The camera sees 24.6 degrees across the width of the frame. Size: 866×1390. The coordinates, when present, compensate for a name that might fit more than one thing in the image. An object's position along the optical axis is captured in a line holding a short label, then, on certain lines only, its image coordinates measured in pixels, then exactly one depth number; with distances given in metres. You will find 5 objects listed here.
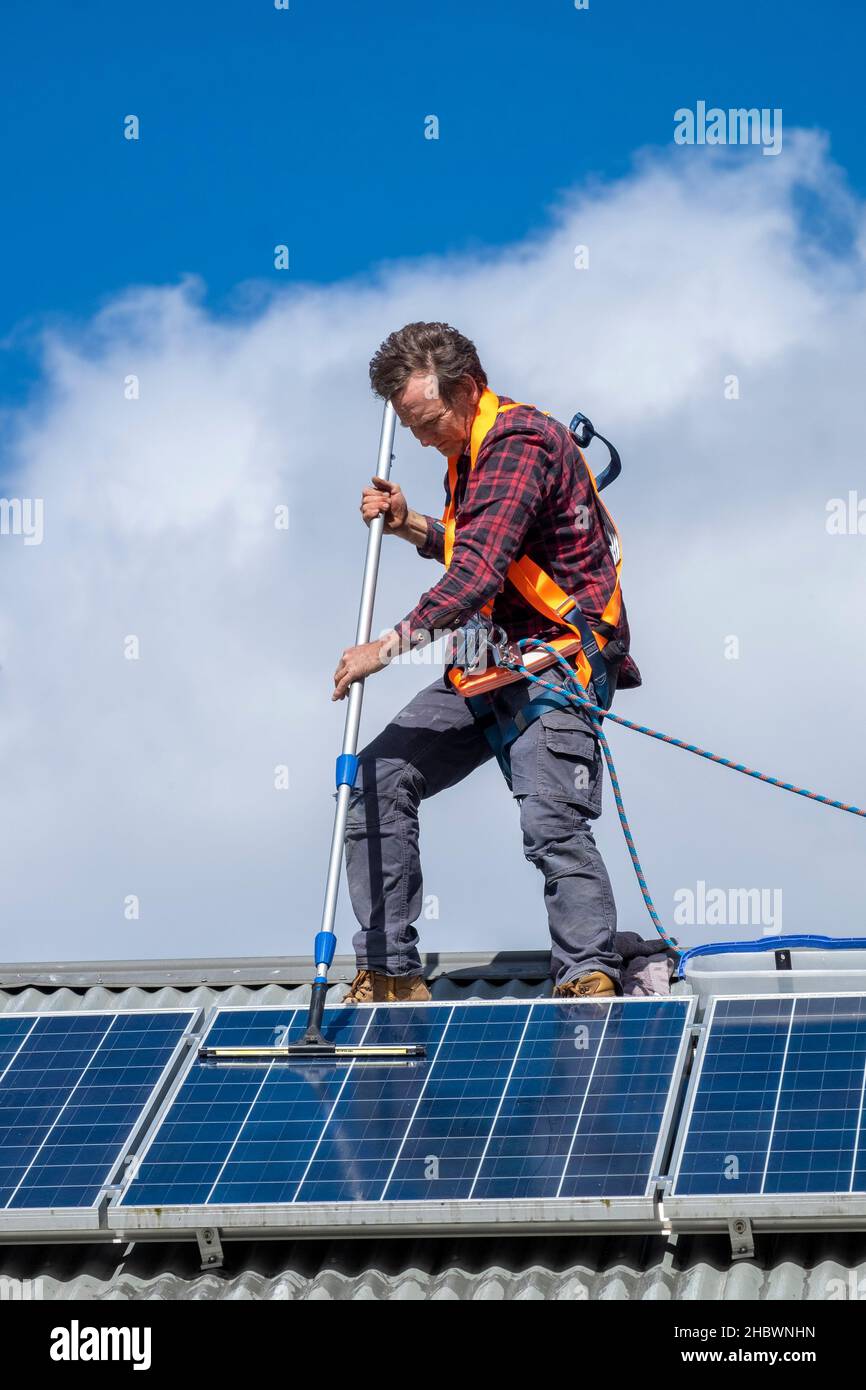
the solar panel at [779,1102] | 5.93
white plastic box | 7.12
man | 7.38
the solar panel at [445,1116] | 6.20
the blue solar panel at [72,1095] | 6.58
